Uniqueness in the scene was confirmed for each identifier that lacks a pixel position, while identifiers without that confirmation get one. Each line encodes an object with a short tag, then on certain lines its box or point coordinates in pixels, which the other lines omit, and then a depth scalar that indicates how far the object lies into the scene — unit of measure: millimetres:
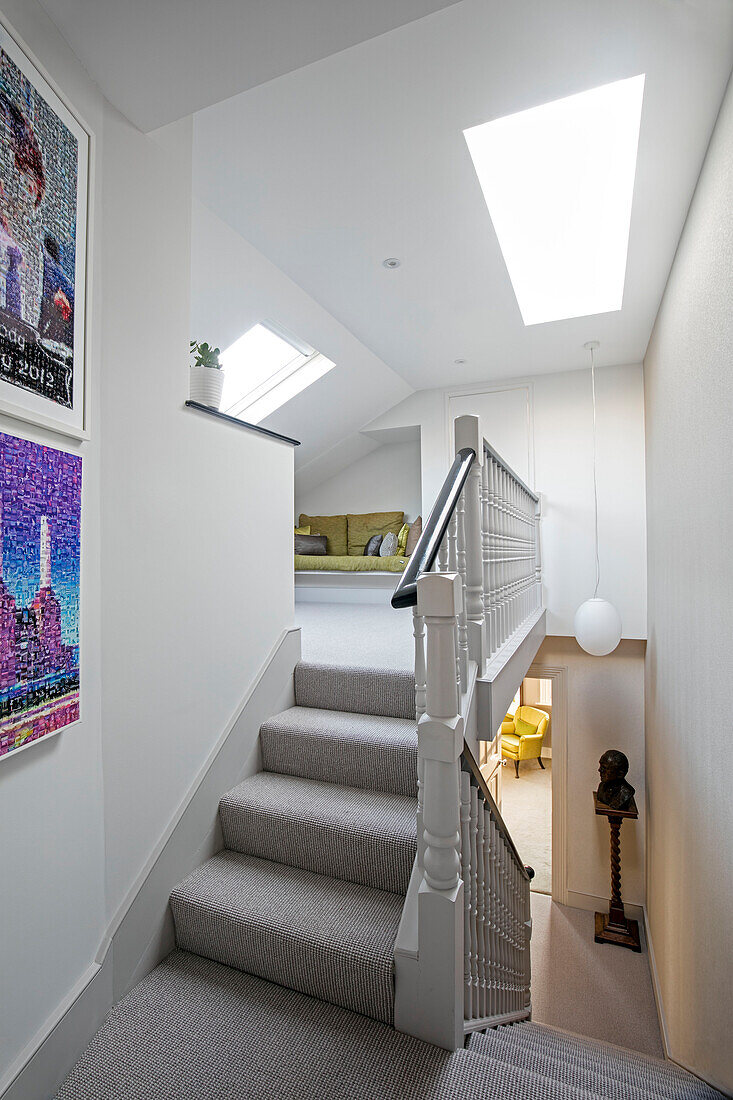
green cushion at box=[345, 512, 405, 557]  5344
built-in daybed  4988
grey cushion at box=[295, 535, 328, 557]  5336
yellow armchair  7387
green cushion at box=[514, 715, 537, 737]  7559
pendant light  3705
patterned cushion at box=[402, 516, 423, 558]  5054
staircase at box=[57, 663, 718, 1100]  1240
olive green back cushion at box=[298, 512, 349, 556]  5508
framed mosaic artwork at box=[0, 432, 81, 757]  1114
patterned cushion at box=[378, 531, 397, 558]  5113
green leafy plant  2078
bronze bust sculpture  3990
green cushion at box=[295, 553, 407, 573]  4839
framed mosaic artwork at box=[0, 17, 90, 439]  1117
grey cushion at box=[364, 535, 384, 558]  5227
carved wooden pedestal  3873
